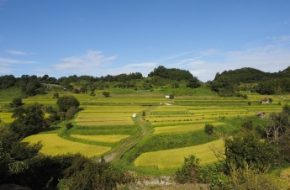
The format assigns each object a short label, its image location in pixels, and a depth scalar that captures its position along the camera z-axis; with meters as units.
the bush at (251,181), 9.29
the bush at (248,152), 19.56
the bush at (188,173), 17.47
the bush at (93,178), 14.26
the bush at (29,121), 32.27
